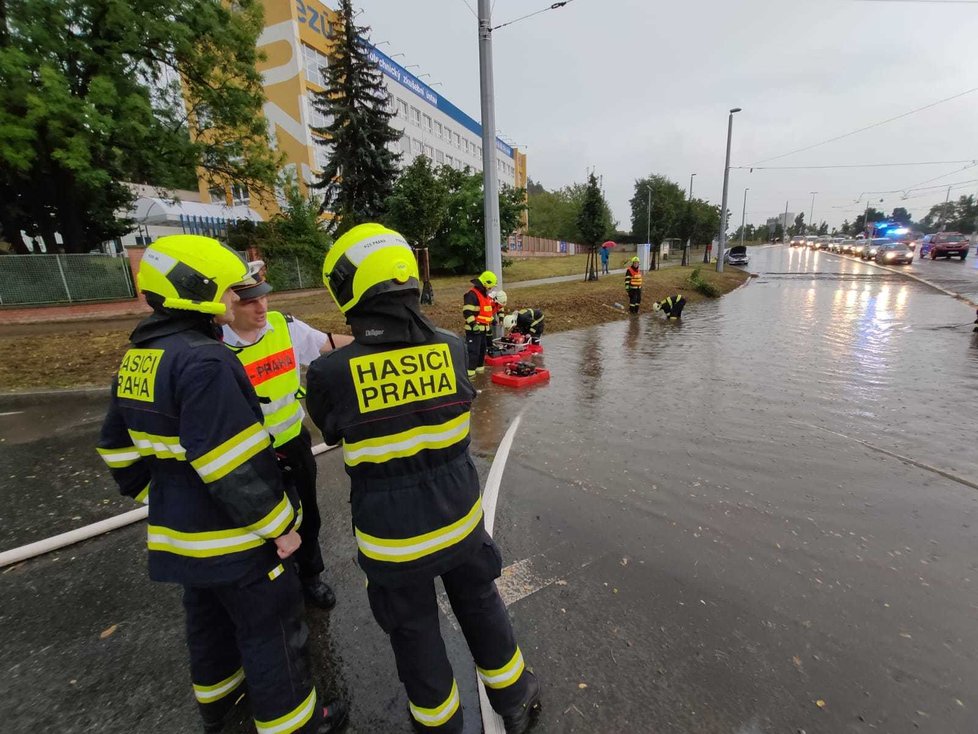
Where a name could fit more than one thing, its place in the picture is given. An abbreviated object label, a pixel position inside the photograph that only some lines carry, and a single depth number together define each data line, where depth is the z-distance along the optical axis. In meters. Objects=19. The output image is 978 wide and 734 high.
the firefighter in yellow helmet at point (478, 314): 7.82
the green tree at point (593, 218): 23.06
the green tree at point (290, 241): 18.56
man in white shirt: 2.54
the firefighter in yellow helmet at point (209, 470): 1.64
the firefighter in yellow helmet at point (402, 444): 1.69
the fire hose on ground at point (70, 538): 3.24
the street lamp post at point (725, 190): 27.48
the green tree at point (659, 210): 33.53
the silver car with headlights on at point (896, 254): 31.53
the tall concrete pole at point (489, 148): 8.61
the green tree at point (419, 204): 16.92
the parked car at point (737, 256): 39.59
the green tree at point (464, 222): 23.97
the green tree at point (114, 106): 11.60
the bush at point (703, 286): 20.58
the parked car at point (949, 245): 33.72
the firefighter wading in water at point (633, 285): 13.95
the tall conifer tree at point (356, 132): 24.06
